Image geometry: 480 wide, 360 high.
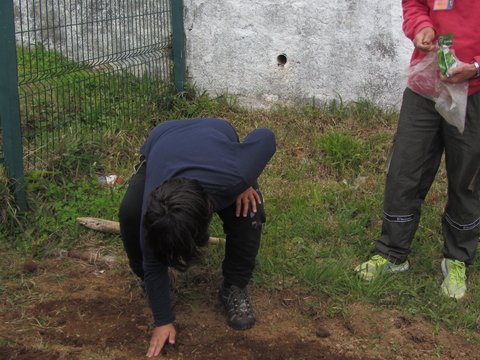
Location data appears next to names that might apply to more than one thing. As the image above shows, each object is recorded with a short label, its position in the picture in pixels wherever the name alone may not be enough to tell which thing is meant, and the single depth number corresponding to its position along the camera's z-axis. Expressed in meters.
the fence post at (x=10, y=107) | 3.36
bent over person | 2.13
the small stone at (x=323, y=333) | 2.79
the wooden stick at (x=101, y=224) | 3.61
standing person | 2.80
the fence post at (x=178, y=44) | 5.19
